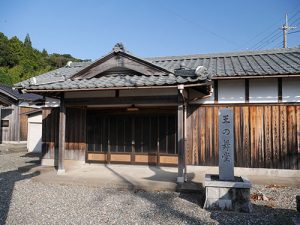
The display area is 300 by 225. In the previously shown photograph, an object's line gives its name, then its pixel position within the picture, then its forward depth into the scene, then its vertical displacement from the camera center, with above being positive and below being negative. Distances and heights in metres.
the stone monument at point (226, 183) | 5.88 -1.26
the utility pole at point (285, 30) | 26.58 +9.57
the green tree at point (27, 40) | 57.67 +22.20
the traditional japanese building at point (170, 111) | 8.50 +0.60
